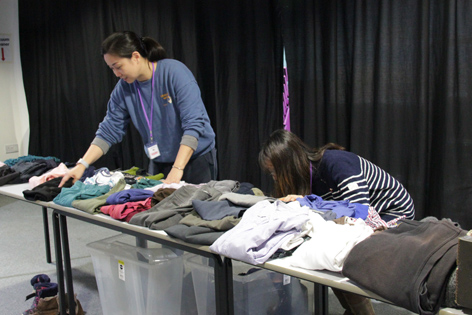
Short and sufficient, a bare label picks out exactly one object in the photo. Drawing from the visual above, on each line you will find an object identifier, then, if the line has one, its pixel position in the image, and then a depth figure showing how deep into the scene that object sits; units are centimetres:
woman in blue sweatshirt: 221
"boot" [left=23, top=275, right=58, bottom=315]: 224
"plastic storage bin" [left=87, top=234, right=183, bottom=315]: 188
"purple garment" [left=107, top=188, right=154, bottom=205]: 184
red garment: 173
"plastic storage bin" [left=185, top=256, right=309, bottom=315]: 177
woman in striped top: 180
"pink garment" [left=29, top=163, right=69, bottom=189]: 241
